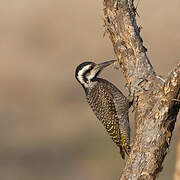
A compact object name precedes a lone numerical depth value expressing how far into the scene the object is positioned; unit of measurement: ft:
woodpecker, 55.16
